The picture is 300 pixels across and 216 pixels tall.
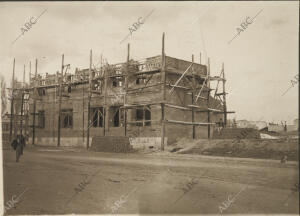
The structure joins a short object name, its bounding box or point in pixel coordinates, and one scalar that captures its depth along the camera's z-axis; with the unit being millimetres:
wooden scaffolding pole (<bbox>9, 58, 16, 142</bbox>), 31688
